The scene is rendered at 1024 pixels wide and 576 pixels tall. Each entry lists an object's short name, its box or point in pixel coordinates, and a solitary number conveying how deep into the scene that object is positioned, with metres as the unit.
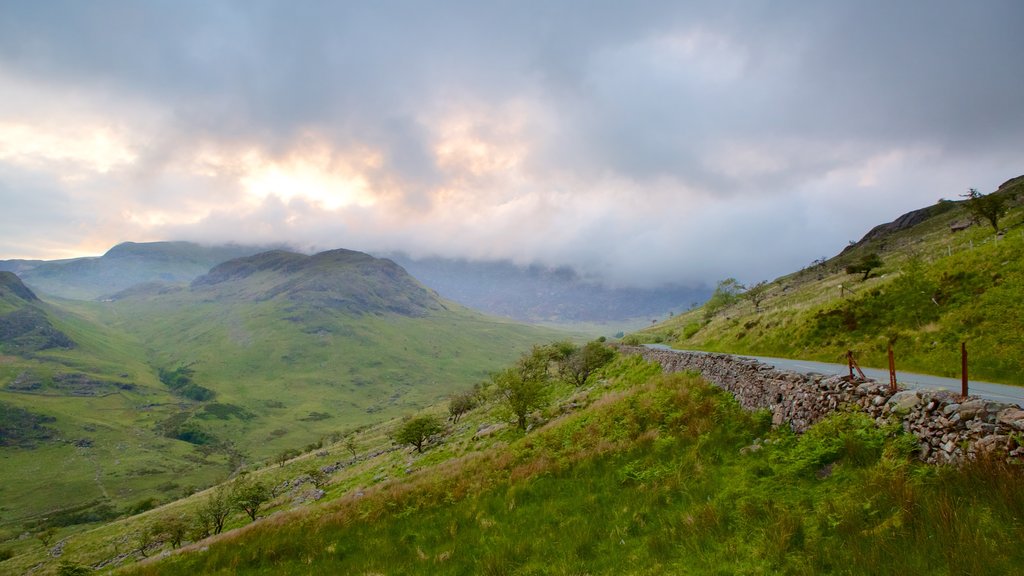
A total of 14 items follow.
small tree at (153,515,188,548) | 66.81
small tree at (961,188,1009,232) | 56.66
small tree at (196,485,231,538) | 63.44
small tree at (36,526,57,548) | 122.88
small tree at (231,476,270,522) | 62.31
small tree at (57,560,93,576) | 28.84
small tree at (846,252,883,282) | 65.69
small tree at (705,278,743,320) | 98.69
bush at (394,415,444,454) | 65.88
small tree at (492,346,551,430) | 38.97
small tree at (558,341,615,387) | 58.03
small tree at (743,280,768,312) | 91.56
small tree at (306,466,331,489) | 73.25
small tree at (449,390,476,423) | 103.38
